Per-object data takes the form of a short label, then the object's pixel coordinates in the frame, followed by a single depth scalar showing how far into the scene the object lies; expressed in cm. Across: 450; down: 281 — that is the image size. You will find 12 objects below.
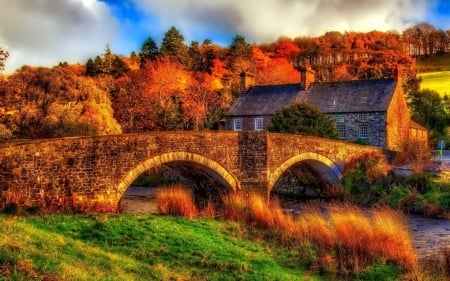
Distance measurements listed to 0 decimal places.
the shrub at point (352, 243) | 1145
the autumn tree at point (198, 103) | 4334
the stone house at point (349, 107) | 3431
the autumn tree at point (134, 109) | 4016
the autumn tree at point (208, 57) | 5649
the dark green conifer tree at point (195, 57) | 5588
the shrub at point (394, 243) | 1163
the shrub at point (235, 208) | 1596
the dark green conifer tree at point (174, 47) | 5397
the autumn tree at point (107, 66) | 5000
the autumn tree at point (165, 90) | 4112
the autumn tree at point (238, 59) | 5572
